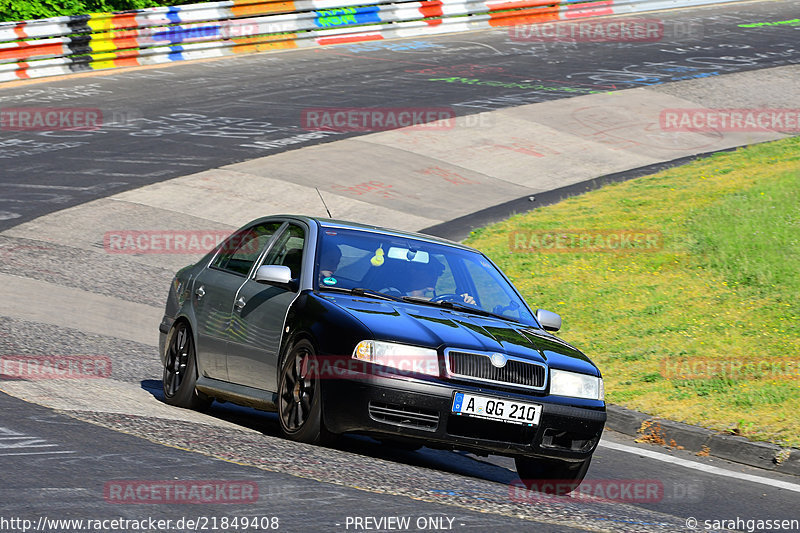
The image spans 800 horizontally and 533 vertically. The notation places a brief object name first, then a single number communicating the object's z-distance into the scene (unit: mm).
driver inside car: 15867
